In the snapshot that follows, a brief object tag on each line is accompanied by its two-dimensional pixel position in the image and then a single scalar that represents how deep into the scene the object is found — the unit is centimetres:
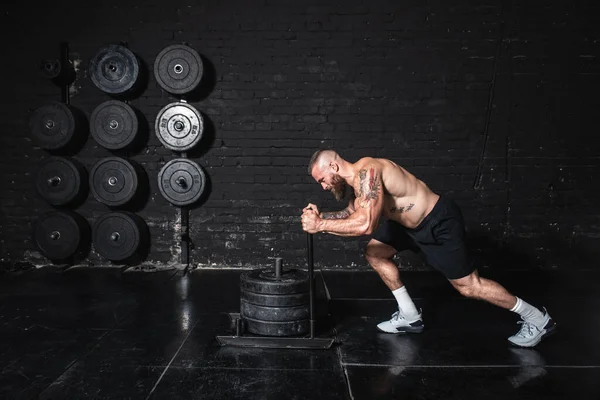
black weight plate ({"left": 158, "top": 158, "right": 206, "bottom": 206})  430
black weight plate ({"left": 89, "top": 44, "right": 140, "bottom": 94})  423
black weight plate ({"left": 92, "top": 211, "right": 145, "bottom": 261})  427
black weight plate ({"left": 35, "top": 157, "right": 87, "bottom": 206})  430
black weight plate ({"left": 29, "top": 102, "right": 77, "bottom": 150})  425
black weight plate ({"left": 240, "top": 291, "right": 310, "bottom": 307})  257
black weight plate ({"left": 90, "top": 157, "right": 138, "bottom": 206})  425
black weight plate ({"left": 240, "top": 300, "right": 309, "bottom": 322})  258
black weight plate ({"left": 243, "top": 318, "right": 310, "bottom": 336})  260
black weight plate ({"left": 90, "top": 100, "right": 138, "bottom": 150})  424
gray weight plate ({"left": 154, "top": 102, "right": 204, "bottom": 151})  424
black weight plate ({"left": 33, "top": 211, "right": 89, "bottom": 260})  431
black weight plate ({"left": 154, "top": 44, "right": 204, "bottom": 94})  423
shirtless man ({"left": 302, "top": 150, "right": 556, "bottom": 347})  246
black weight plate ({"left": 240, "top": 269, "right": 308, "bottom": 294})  256
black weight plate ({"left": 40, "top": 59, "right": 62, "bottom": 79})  423
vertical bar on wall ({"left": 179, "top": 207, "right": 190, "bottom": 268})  449
